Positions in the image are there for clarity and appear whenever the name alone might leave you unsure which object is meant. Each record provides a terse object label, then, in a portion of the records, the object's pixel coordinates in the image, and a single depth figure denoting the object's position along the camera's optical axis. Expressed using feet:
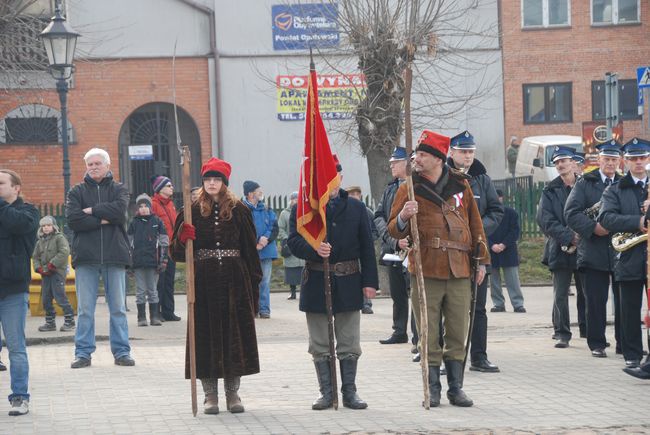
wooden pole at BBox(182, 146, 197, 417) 28.99
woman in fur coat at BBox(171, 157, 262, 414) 29.86
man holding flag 29.99
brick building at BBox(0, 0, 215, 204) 108.88
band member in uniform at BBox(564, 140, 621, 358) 37.58
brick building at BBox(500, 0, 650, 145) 124.88
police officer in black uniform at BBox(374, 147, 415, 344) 40.70
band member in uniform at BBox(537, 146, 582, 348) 42.01
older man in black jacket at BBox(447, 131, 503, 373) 34.99
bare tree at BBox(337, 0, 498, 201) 70.95
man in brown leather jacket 30.09
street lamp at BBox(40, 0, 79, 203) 59.47
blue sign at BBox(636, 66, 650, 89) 53.31
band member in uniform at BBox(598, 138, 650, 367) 34.55
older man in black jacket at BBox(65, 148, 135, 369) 37.99
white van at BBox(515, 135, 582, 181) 109.40
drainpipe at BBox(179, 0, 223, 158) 111.24
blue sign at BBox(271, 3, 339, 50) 95.09
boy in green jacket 52.60
